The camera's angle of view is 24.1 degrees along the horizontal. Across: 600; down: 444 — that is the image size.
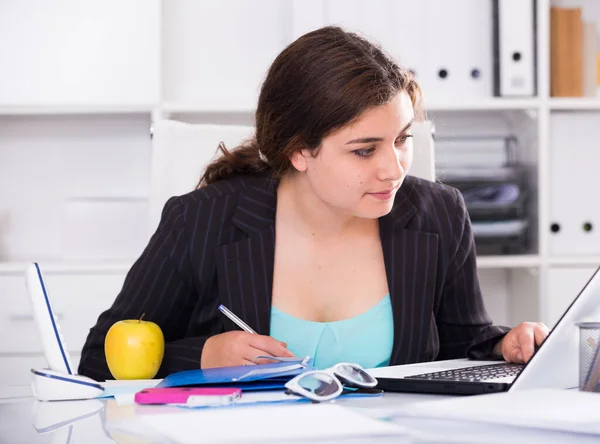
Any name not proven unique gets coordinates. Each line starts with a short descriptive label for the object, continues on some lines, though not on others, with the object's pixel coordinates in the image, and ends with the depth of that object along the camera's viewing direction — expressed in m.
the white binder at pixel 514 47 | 2.99
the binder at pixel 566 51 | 3.07
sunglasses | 1.57
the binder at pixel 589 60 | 3.06
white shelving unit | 2.98
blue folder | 1.62
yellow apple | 1.80
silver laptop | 1.59
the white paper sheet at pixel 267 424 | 1.38
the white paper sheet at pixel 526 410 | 1.39
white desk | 1.40
